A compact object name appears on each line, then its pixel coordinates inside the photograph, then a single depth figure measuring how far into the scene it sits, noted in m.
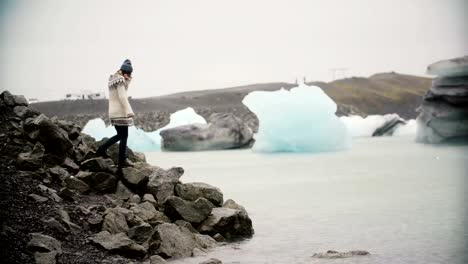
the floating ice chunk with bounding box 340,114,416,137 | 48.12
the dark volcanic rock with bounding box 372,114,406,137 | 47.78
